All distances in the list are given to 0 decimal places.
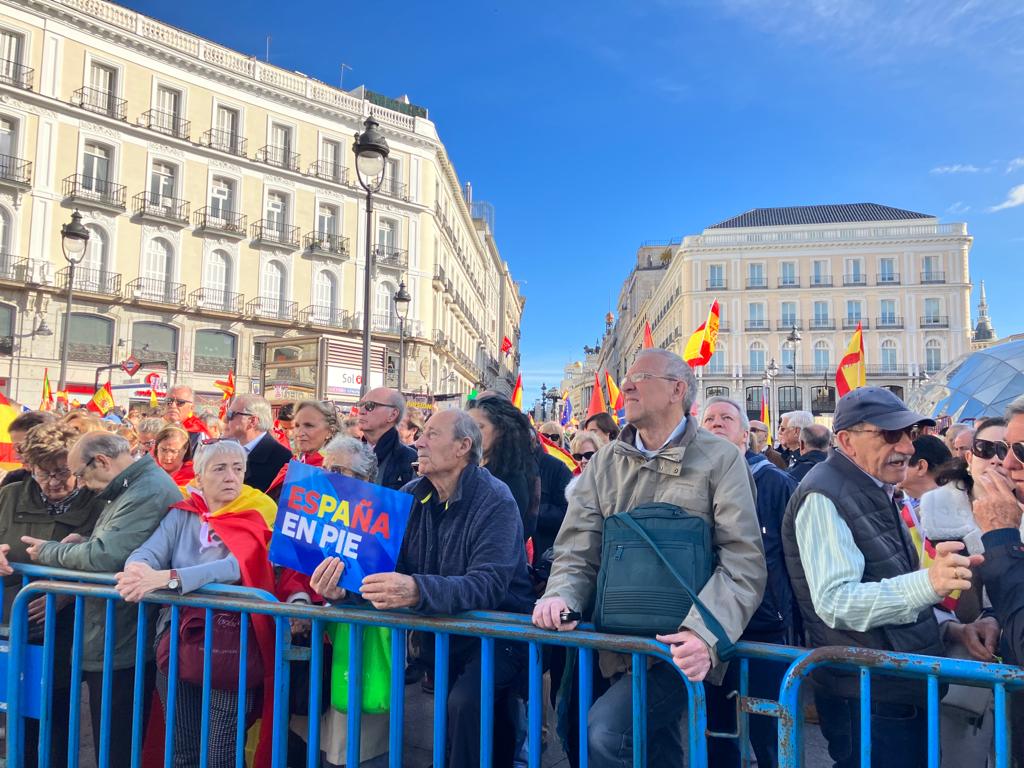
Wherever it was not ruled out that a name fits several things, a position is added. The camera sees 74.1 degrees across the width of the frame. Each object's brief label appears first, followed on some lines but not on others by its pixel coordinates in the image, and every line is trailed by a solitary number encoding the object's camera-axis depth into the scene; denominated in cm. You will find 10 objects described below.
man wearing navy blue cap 207
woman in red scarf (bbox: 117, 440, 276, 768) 271
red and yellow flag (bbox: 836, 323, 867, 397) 1083
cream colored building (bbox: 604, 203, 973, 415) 5375
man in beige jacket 218
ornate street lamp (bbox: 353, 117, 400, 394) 765
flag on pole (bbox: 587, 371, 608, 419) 945
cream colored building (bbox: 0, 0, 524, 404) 2530
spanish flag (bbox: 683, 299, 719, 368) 1022
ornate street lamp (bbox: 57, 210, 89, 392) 1218
